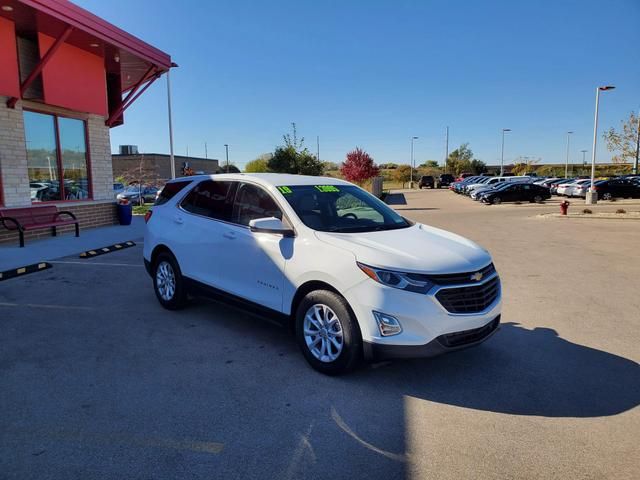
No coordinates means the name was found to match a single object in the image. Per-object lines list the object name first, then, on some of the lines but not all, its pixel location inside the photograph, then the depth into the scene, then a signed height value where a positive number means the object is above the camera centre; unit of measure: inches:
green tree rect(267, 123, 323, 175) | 1269.7 +55.5
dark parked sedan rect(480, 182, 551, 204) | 1173.7 -38.8
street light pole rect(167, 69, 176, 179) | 802.2 +105.7
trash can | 597.6 -41.2
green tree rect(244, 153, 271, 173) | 1828.2 +67.3
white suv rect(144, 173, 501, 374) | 141.5 -30.9
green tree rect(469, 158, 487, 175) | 3324.8 +93.4
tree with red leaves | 1622.8 +45.7
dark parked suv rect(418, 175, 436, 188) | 2295.8 -13.4
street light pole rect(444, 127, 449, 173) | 3209.4 +121.2
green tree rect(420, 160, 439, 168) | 4907.0 +173.8
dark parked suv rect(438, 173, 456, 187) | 2357.3 -4.3
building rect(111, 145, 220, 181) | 2108.9 +97.5
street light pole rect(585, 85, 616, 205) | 1028.5 +2.6
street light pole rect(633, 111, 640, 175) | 1496.1 +96.0
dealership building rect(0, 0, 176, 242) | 438.9 +90.6
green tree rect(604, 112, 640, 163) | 1517.0 +127.9
